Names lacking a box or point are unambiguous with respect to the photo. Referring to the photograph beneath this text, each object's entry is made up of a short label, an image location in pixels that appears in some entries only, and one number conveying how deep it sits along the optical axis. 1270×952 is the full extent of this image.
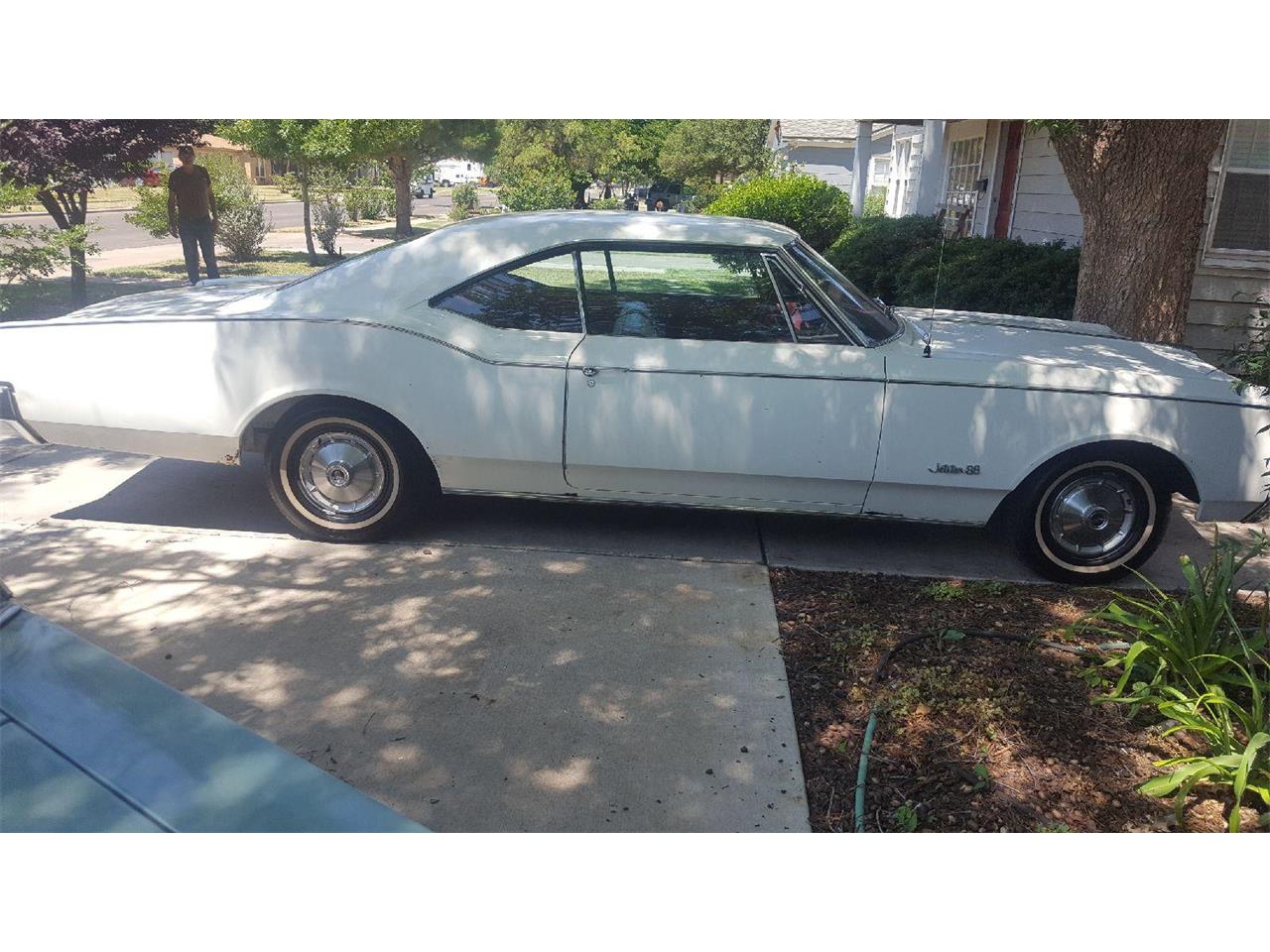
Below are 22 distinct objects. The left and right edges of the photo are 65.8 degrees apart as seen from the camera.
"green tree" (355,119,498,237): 17.20
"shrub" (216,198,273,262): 15.44
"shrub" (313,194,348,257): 17.27
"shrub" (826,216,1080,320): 9.52
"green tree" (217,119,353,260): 16.20
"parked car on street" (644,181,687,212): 37.98
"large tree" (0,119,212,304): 10.02
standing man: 10.14
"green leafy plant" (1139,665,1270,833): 3.01
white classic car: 4.61
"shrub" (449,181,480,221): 29.71
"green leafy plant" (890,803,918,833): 2.99
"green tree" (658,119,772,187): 31.75
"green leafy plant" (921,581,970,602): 4.57
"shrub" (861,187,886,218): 23.66
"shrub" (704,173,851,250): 17.75
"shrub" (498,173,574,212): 25.72
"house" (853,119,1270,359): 8.77
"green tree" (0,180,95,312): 9.09
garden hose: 3.11
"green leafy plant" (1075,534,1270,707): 3.54
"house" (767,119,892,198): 28.68
